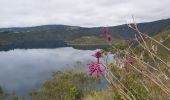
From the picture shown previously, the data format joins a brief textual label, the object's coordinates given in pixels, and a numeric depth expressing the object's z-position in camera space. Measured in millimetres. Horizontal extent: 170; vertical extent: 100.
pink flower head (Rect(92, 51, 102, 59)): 702
